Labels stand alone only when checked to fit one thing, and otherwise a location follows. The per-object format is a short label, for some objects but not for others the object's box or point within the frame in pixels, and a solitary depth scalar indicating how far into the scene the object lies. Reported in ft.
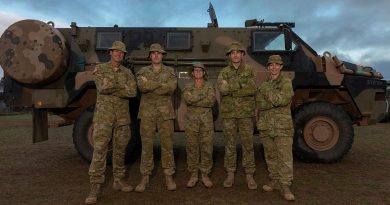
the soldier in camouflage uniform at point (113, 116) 13.25
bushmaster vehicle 19.15
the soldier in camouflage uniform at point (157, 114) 14.66
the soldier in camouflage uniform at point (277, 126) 13.47
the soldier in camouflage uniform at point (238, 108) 14.93
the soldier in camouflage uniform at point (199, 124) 15.06
